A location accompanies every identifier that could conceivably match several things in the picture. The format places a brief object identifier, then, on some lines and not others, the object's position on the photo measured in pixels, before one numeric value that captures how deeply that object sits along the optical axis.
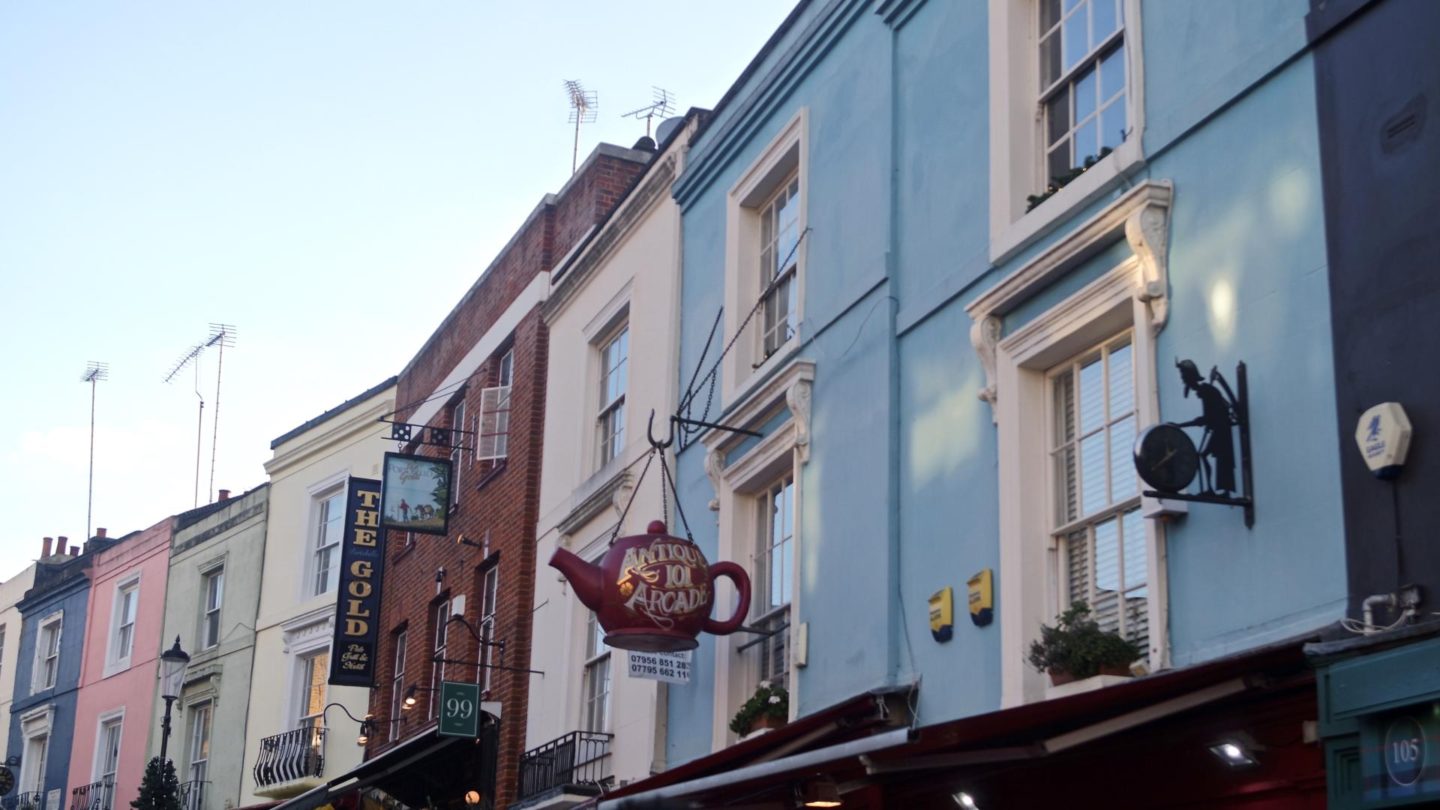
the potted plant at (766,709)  12.58
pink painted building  30.39
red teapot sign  12.56
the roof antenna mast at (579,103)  25.61
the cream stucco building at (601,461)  15.76
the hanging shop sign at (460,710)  17.81
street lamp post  22.45
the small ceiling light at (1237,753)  7.92
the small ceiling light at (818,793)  10.41
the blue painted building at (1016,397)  8.06
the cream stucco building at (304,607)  24.61
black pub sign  22.89
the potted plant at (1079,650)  8.82
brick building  18.86
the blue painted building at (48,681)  33.47
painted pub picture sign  20.92
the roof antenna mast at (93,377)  40.00
